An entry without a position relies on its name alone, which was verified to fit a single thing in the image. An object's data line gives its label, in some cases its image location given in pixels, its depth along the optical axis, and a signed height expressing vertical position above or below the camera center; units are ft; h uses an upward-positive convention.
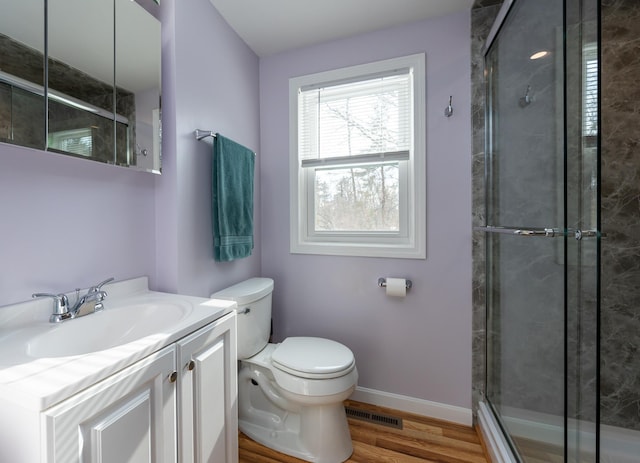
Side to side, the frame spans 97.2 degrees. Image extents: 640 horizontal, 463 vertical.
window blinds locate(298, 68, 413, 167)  5.65 +2.26
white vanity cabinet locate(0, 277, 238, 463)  1.87 -1.27
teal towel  4.82 +0.51
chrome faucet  3.08 -0.88
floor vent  5.25 -3.65
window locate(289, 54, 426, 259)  5.51 +1.39
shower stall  3.34 -0.36
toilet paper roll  5.32 -1.14
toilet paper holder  5.42 -1.10
